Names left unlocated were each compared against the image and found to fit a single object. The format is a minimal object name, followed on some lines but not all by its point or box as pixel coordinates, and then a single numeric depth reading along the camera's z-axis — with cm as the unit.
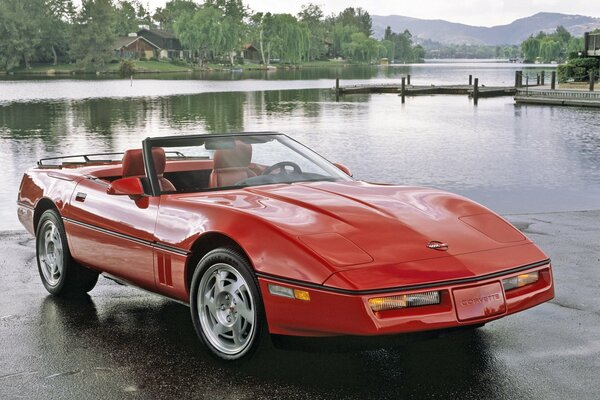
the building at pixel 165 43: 18950
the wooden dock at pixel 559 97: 4512
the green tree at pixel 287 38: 18675
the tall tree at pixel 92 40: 15562
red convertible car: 429
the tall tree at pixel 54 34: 16112
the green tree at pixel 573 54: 6065
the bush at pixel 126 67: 14412
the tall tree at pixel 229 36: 17438
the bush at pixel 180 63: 17900
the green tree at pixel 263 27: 19112
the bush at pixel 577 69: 5631
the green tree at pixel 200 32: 17275
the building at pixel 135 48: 18175
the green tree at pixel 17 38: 15088
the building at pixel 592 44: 5693
